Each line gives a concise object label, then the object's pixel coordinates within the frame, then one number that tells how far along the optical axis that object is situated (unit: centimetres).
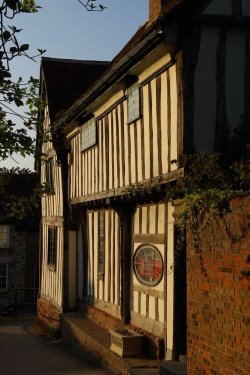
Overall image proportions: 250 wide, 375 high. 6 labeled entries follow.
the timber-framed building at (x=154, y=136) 769
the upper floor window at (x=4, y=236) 2575
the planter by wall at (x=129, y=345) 908
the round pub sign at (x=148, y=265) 899
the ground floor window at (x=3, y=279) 2548
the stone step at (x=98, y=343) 844
